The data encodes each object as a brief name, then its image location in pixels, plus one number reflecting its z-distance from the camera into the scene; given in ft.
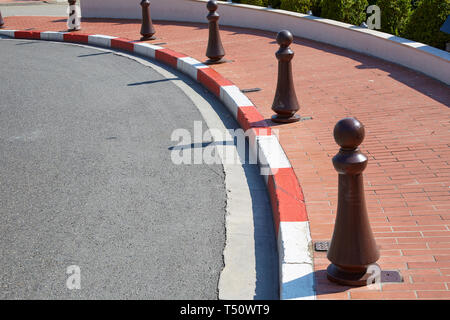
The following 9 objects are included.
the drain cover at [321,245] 12.96
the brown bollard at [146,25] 40.70
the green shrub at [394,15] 36.86
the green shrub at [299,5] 43.37
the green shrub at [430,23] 30.40
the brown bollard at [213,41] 31.96
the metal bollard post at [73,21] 48.01
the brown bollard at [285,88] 21.65
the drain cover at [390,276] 11.59
